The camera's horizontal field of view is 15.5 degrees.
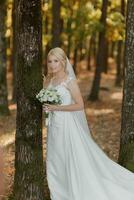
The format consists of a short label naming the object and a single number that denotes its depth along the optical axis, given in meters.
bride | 8.05
